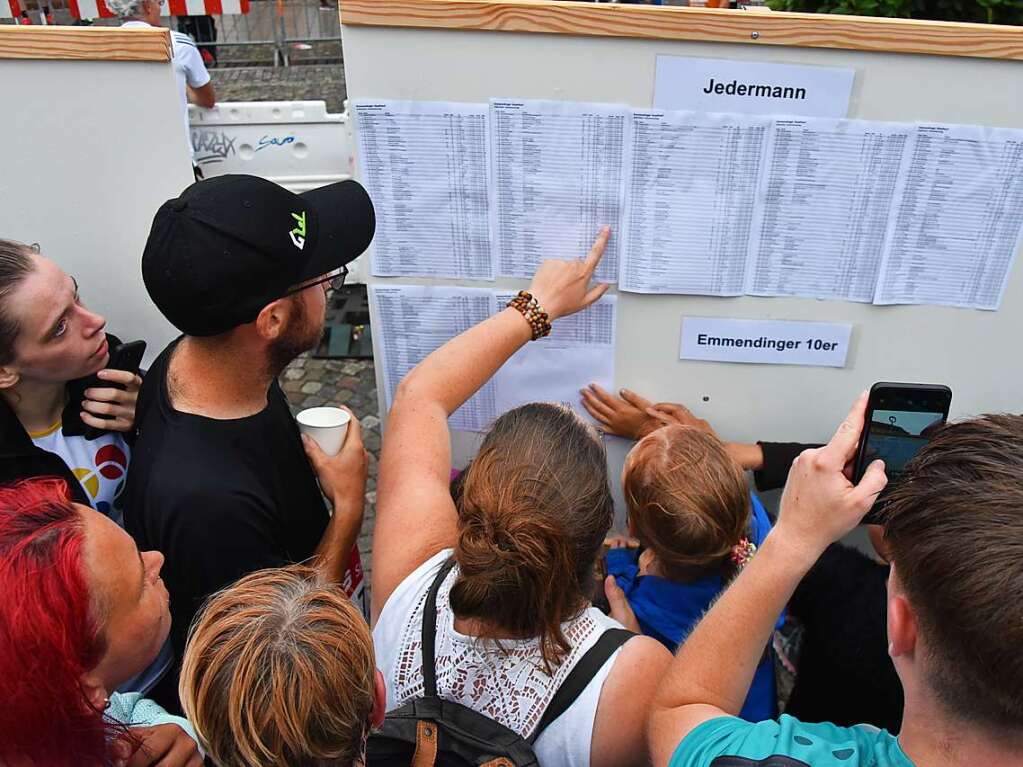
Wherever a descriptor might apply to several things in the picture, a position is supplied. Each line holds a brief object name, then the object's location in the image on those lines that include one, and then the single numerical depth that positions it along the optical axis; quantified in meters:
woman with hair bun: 1.24
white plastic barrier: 4.02
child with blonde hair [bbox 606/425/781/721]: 1.64
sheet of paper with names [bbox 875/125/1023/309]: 1.86
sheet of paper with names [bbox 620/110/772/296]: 1.88
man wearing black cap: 1.50
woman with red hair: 1.00
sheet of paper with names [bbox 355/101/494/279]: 1.92
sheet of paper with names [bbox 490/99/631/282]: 1.89
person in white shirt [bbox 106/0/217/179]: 4.50
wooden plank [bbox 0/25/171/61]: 1.87
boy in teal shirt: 0.88
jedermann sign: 1.79
